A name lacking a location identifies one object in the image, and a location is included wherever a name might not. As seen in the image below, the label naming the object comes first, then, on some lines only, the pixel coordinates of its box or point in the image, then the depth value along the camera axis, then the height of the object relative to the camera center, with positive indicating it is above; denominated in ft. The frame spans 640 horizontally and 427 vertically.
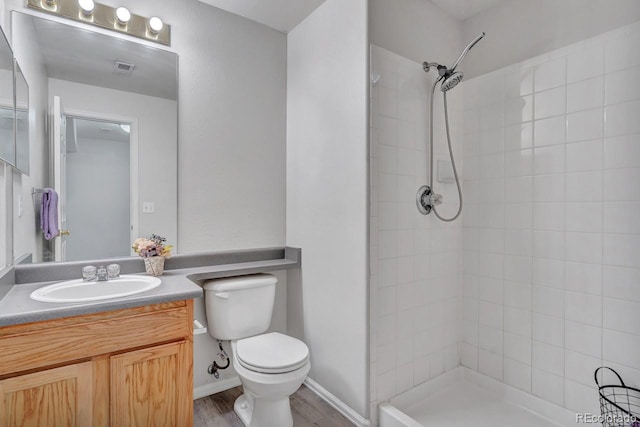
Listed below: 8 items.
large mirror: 5.40 +1.21
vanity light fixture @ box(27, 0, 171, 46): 5.57 +3.35
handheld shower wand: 6.50 +0.53
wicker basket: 5.88 -0.98
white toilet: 5.32 -2.41
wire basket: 4.93 -2.97
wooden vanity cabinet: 3.91 -2.06
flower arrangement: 5.86 -0.69
